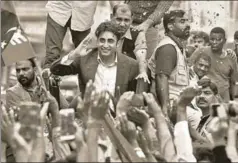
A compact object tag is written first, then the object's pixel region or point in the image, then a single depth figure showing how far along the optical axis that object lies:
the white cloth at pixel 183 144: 6.08
